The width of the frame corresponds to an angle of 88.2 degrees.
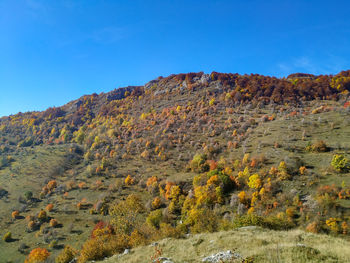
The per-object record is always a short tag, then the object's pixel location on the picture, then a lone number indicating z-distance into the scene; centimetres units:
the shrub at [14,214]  6301
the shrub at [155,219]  4920
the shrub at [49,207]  6564
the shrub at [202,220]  3307
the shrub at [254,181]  4948
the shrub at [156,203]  5966
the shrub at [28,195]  7262
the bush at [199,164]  7094
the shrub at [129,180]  7706
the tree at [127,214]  4922
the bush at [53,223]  5622
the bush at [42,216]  5911
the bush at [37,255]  4108
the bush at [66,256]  3594
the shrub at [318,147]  5309
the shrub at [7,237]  5156
